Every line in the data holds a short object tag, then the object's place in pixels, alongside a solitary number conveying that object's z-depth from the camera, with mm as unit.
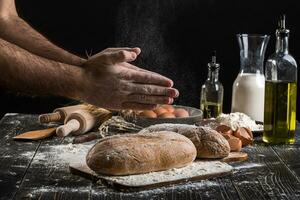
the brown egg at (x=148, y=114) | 2365
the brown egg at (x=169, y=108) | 2475
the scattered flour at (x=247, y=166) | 1744
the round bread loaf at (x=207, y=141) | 1783
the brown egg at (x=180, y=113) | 2436
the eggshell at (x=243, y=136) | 2053
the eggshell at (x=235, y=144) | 1930
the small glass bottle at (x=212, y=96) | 2580
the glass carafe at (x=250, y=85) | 2473
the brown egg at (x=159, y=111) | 2426
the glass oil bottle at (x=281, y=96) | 2064
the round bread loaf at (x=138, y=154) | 1558
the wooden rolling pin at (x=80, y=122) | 2200
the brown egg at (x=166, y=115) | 2382
